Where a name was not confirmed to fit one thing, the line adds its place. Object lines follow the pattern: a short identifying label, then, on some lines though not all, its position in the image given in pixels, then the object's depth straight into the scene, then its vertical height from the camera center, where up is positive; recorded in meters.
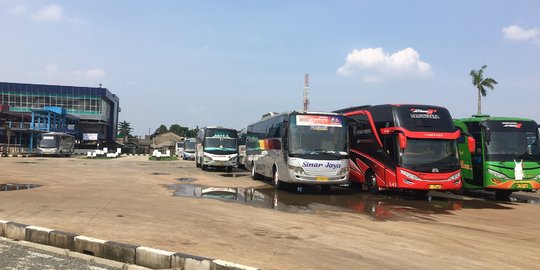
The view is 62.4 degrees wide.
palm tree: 50.75 +7.99
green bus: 15.96 -0.10
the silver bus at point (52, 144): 50.50 +0.06
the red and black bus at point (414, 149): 15.10 +0.06
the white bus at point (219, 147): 28.25 +0.01
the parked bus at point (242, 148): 30.55 -0.05
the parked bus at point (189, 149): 53.41 -0.27
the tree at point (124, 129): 155.62 +5.83
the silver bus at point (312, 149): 15.69 +0.01
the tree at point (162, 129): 155.25 +6.20
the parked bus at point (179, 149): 65.75 -0.36
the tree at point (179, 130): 151.38 +5.84
